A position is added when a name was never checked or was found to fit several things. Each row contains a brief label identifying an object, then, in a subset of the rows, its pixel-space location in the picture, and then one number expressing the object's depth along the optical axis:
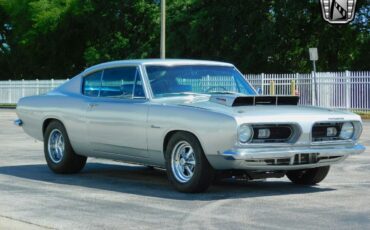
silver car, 8.27
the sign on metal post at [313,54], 30.16
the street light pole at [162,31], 29.86
